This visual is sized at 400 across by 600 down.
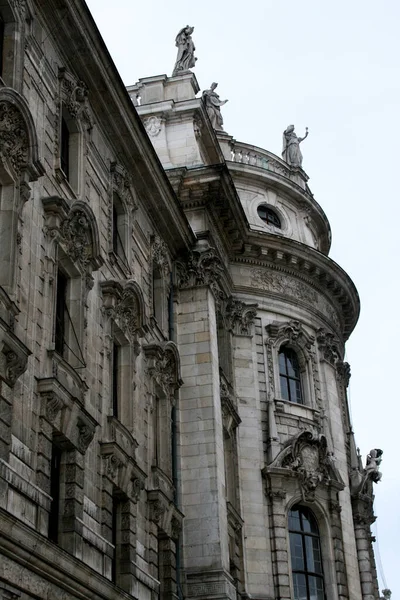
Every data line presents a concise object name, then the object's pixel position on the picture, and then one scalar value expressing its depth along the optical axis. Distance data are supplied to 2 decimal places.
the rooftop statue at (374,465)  39.06
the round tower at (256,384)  27.34
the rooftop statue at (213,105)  40.88
